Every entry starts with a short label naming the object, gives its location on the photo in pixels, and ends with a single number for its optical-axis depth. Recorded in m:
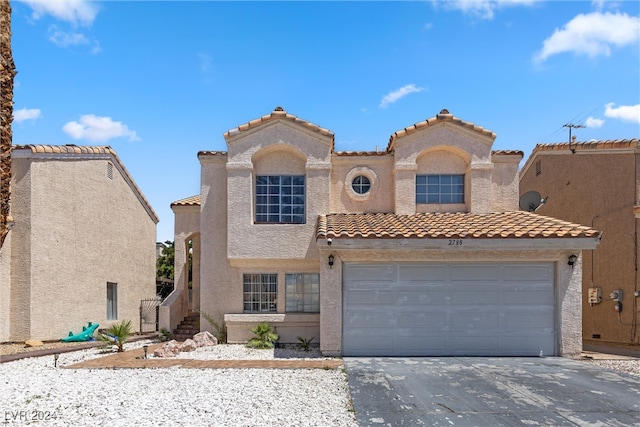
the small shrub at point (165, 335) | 17.25
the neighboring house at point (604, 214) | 18.27
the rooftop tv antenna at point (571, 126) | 20.62
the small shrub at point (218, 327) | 15.90
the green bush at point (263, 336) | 14.89
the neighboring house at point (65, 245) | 16.03
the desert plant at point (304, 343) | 14.77
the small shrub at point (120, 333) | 13.88
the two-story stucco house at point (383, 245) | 13.16
